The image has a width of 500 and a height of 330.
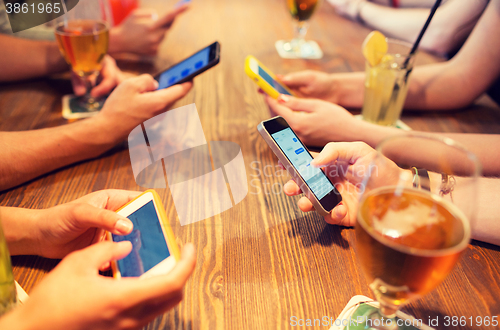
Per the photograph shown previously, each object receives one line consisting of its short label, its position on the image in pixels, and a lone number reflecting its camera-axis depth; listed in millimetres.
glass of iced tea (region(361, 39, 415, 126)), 938
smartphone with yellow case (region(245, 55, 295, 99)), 886
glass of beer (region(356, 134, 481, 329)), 364
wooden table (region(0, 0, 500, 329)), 508
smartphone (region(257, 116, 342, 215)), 628
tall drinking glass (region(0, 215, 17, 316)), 419
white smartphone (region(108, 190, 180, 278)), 471
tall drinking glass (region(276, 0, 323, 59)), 1336
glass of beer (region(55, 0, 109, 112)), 929
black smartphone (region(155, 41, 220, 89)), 887
